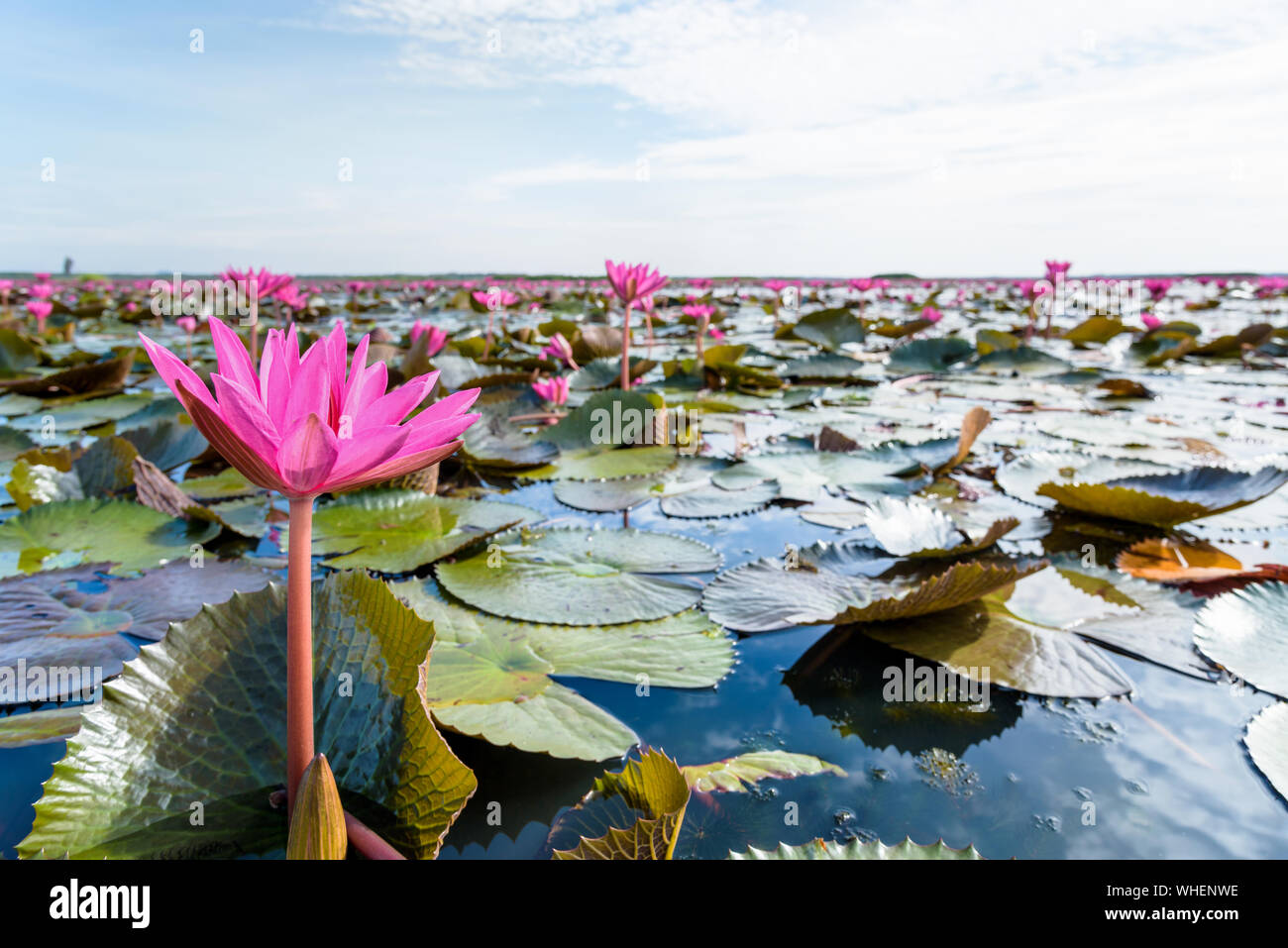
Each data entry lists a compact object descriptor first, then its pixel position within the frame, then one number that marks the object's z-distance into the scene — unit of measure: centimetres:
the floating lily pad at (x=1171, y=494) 174
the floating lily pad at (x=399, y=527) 173
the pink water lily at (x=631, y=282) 305
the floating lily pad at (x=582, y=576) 150
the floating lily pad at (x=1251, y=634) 119
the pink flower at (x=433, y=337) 339
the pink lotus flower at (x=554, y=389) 326
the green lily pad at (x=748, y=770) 99
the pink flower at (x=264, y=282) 360
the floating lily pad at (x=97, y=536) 169
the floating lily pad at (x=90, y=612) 118
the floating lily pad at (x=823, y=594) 125
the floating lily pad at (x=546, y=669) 105
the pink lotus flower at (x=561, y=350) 403
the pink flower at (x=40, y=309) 631
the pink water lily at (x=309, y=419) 62
